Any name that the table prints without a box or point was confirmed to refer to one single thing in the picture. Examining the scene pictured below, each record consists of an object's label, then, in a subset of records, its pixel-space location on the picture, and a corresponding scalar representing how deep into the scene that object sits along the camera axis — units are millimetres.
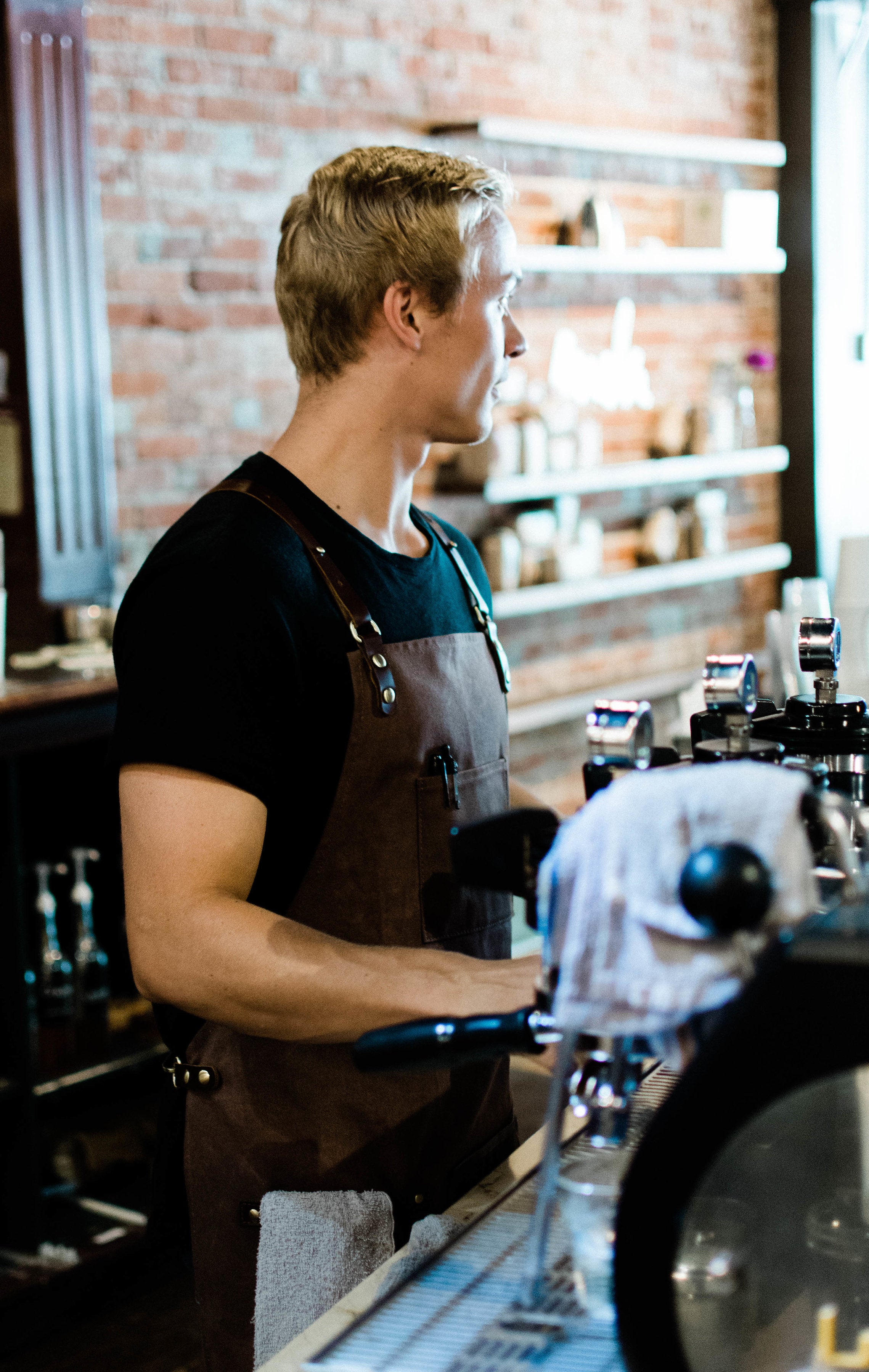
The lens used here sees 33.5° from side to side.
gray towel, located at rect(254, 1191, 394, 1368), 1310
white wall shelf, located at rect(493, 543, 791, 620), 4121
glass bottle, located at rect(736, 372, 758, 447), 5188
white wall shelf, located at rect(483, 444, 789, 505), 4078
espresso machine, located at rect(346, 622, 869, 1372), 692
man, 1248
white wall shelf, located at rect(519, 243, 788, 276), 4137
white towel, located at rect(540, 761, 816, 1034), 750
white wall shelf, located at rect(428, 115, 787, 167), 3971
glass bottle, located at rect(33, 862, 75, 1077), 3010
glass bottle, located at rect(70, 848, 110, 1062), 3035
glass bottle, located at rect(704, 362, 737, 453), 4969
